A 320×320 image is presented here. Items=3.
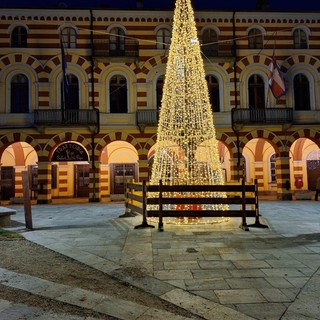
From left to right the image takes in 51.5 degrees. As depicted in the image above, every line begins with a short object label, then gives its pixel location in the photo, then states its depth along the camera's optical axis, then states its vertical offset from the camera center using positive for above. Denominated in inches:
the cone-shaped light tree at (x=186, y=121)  393.7 +60.0
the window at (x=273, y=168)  914.7 +3.3
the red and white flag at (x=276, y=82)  684.7 +182.5
